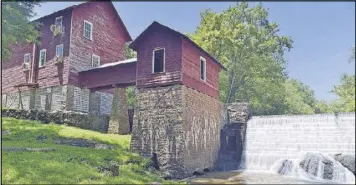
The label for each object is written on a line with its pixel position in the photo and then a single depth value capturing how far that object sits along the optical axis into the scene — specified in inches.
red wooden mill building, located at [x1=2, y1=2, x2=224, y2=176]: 721.6
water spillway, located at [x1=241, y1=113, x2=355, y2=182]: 703.7
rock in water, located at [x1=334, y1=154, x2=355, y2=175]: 666.8
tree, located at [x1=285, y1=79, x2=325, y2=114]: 1632.1
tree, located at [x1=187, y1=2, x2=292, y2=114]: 1332.4
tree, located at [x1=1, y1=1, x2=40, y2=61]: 741.3
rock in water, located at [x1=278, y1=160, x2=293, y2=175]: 722.2
